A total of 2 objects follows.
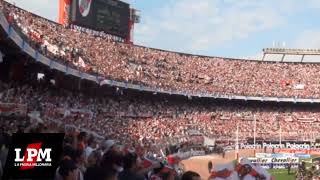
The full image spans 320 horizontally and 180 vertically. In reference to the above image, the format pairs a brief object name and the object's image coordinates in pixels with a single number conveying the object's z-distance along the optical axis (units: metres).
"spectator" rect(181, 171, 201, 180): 5.99
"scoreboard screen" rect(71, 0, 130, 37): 53.78
